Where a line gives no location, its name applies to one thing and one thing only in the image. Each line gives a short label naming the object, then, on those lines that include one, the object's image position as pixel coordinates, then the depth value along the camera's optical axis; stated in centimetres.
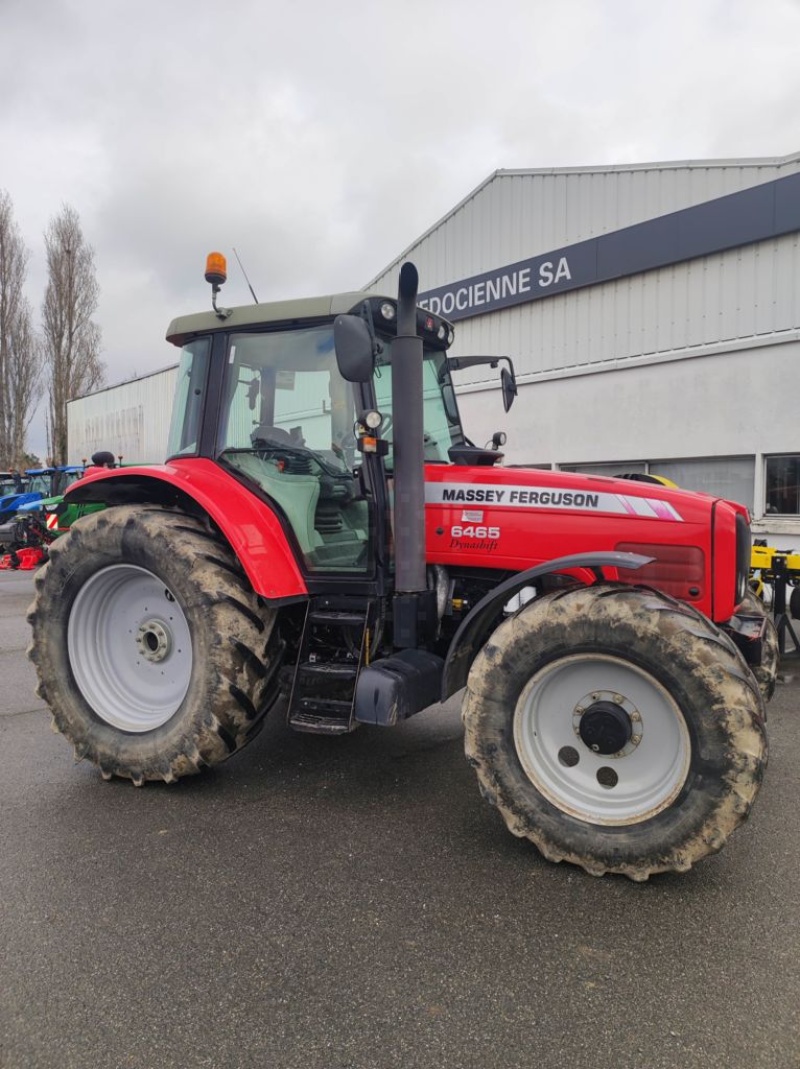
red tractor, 258
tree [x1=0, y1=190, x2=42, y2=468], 3141
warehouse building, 920
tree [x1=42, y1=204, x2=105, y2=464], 3134
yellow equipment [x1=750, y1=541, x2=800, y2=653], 561
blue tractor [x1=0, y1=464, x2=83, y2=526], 1596
